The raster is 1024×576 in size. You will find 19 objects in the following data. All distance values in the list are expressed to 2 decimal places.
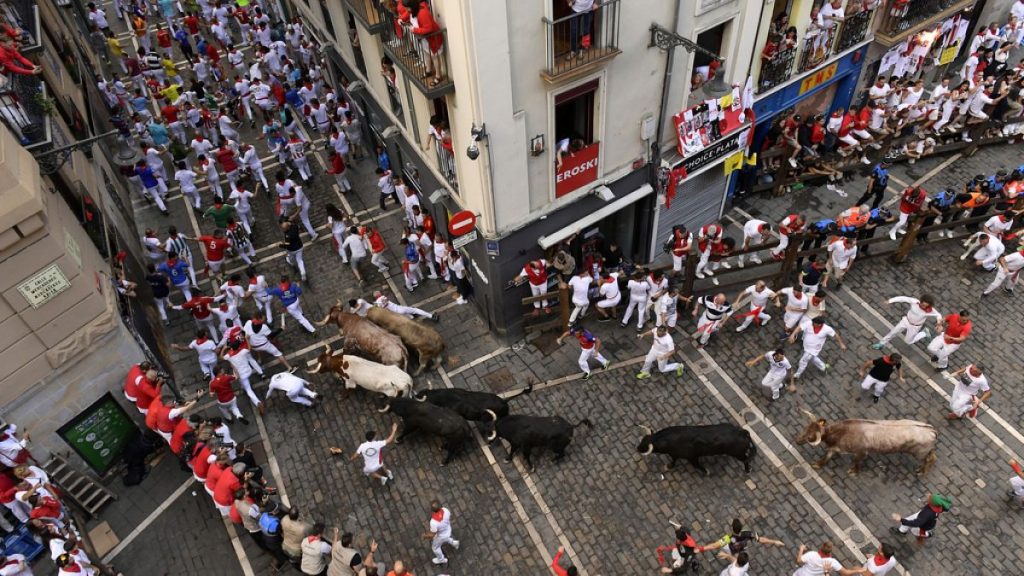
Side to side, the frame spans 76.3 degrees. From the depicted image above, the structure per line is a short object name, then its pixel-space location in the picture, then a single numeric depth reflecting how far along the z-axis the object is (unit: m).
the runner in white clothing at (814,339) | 14.56
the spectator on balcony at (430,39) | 12.07
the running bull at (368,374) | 14.66
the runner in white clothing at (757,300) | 15.49
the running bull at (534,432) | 13.58
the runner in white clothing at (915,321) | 14.68
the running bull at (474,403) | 14.24
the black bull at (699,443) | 13.17
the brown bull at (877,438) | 12.98
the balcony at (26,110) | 12.93
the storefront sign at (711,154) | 16.73
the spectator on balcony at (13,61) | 13.57
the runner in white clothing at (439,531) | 11.92
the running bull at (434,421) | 13.73
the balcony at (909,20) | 19.48
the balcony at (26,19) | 15.26
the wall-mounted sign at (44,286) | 12.23
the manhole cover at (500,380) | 15.99
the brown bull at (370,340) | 15.58
